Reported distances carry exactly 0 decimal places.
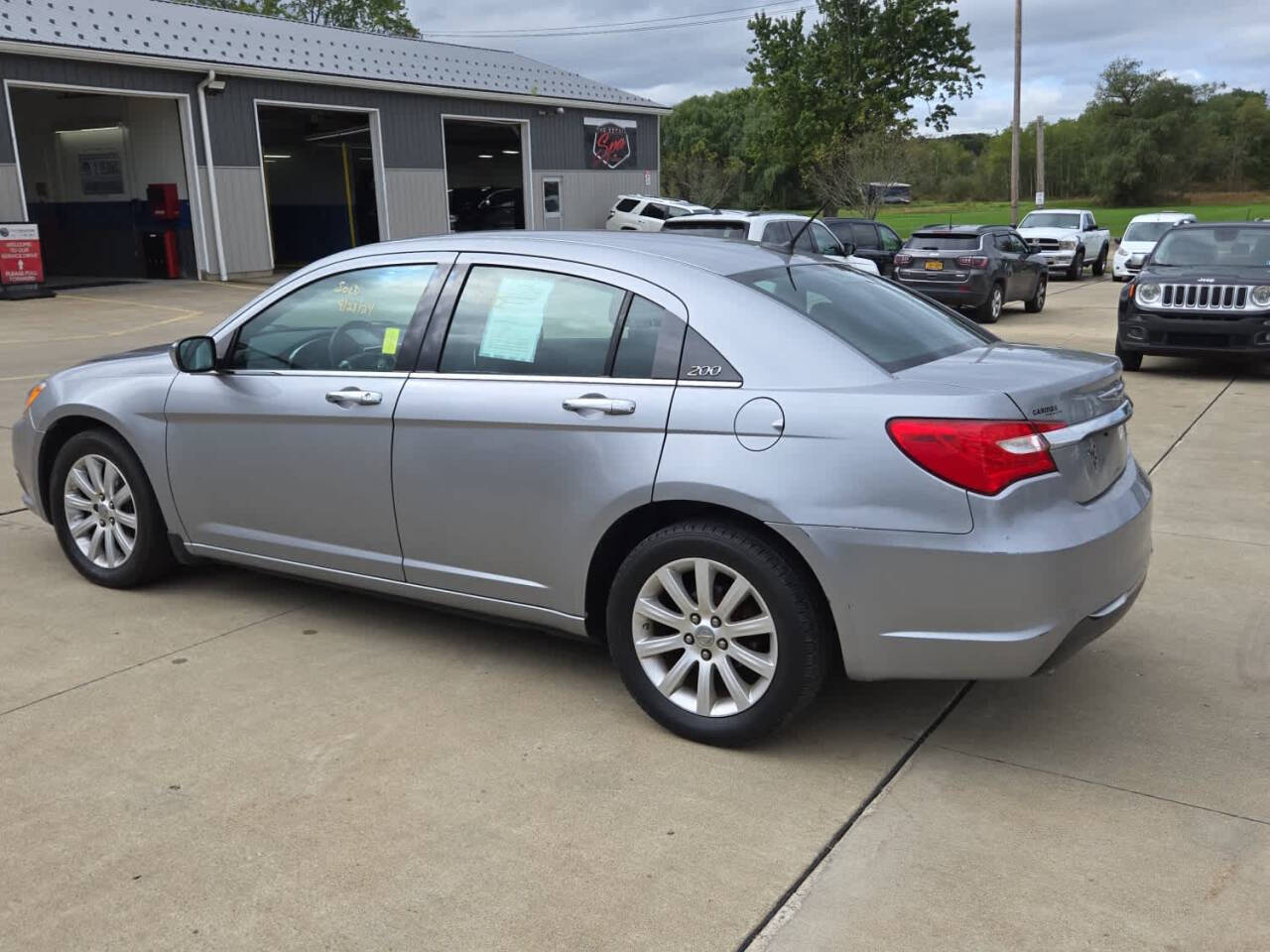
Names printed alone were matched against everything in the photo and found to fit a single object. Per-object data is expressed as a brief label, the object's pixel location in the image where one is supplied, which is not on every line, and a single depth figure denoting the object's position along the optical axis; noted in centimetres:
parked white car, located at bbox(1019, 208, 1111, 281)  2723
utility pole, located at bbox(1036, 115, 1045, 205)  4127
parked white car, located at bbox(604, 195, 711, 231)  2947
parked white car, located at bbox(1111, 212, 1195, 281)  2409
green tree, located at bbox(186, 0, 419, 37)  6694
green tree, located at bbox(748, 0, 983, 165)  5638
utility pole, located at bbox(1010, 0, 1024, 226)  3553
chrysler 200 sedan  328
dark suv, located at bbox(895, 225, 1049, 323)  1738
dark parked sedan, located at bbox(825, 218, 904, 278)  2147
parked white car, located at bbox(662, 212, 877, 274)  1472
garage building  2184
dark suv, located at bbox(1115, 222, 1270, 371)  1144
